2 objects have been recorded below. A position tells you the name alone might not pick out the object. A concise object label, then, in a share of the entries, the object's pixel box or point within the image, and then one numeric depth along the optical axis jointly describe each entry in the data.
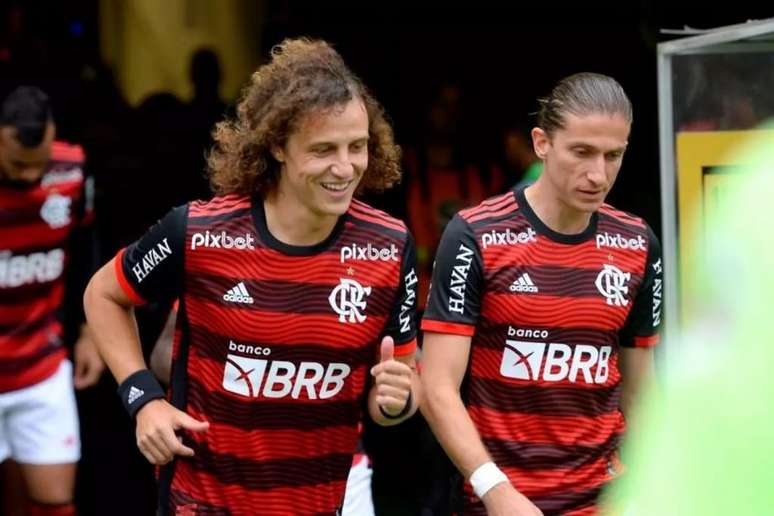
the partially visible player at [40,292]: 12.34
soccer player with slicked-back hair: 8.92
